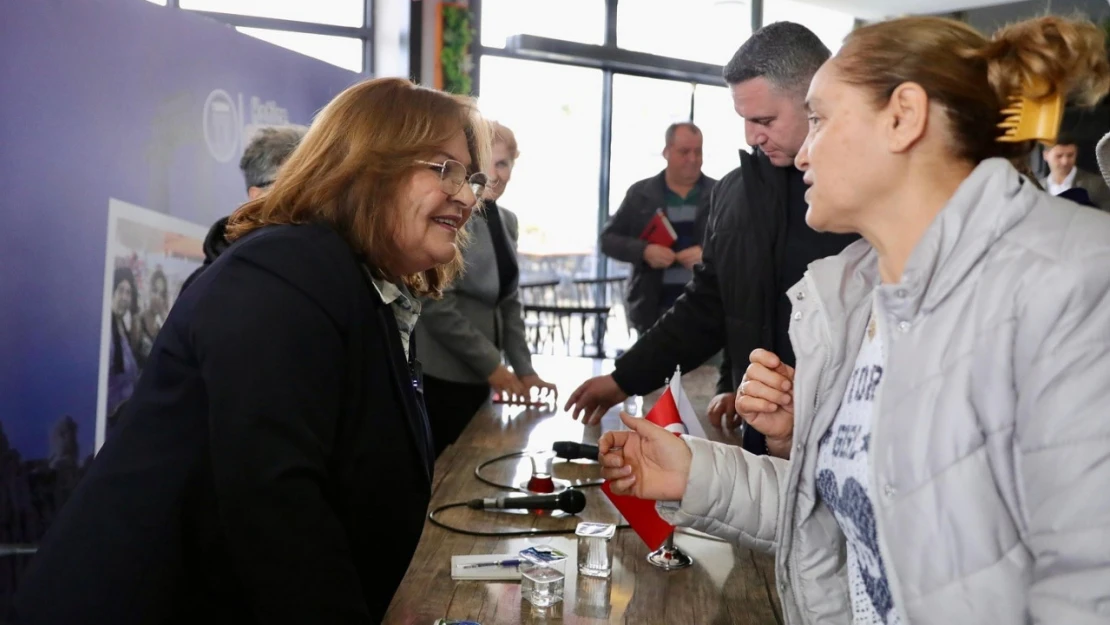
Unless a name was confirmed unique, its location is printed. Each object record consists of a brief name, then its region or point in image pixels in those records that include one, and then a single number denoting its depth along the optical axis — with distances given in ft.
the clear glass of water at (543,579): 4.85
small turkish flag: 5.63
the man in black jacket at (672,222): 17.16
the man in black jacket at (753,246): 7.64
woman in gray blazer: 10.44
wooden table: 4.77
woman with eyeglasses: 4.00
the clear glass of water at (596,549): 5.32
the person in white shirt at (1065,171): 15.40
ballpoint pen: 5.25
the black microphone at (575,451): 7.67
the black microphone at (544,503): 6.21
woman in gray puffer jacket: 3.08
